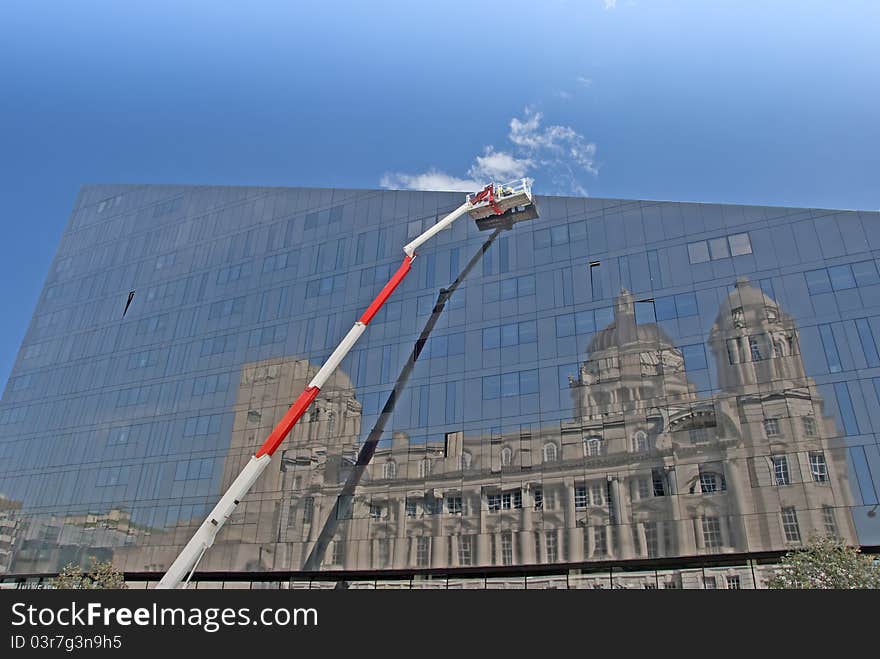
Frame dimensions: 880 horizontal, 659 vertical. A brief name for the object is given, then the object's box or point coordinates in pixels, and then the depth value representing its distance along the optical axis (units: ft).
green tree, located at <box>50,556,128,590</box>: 156.02
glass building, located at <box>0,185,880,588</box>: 125.90
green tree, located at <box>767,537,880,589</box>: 103.14
